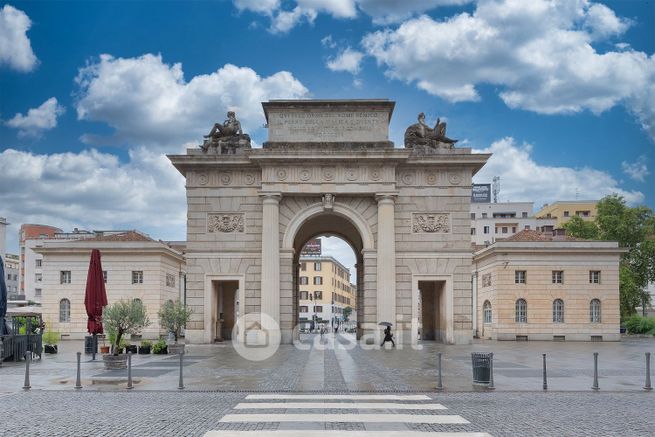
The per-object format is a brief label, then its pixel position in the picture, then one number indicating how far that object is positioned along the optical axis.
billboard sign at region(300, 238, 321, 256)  117.64
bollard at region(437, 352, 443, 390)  17.89
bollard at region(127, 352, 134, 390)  18.00
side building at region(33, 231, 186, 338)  49.84
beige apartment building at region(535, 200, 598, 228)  101.00
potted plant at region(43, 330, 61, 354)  31.97
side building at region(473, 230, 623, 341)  49.16
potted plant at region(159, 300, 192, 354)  33.34
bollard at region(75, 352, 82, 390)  18.23
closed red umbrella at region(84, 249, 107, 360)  27.09
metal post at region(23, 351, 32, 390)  18.01
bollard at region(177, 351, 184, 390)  17.80
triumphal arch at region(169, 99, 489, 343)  37.81
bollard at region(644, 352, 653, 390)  18.34
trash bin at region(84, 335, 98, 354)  31.27
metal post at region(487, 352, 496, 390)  17.98
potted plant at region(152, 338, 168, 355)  31.66
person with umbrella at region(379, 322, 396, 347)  35.06
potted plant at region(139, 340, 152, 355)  31.86
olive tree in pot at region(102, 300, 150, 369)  27.45
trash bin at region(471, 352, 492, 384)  18.23
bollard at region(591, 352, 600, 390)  18.14
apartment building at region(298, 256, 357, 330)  110.69
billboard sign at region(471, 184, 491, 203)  111.75
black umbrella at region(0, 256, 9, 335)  26.57
